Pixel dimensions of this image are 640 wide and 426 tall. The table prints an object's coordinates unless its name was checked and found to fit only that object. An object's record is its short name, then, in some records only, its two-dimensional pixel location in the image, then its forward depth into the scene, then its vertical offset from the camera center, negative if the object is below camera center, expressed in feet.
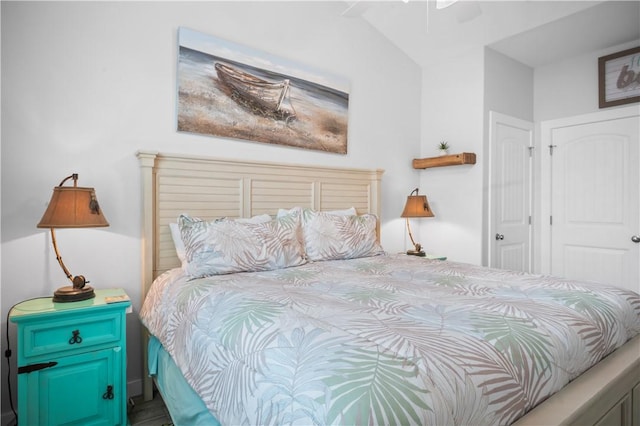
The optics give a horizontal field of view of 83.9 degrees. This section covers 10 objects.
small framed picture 10.65 +4.08
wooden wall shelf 11.00 +1.67
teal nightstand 5.29 -2.34
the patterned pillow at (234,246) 6.48 -0.67
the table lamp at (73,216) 5.72 -0.06
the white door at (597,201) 10.73 +0.31
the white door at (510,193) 11.40 +0.60
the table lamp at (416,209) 11.15 +0.08
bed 2.68 -1.25
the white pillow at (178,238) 7.36 -0.54
